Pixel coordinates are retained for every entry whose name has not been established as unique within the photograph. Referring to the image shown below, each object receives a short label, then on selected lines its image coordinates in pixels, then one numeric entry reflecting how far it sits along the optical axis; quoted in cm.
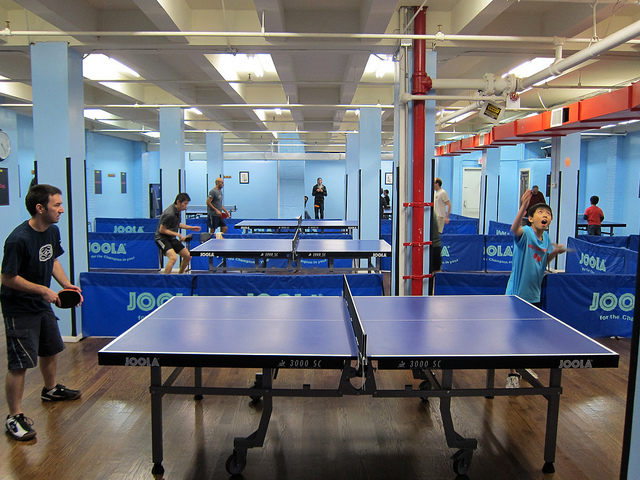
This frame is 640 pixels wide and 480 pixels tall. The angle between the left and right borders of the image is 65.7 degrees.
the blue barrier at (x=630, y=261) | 699
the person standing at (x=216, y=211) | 1198
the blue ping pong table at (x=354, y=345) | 289
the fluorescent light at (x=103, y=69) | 870
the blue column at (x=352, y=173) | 1378
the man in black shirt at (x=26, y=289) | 364
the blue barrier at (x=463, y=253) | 1048
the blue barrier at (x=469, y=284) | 625
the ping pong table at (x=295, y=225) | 1116
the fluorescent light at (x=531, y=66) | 823
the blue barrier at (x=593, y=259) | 744
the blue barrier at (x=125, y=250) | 1013
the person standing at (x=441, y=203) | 956
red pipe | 657
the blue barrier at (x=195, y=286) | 577
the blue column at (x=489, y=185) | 1580
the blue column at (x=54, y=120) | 603
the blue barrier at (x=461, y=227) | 1409
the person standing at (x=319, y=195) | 2028
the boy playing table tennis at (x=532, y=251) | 456
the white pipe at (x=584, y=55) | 455
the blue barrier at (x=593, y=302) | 604
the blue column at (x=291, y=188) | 2475
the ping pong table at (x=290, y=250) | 698
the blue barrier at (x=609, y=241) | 929
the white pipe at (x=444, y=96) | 653
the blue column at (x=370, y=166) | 1094
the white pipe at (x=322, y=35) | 547
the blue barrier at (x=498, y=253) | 1047
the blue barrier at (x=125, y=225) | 1213
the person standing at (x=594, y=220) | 1371
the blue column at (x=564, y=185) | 1100
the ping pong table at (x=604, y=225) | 1475
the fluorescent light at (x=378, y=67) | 882
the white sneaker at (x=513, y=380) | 436
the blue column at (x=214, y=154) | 1730
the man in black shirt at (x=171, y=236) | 800
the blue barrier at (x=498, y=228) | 1260
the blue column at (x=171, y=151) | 1165
